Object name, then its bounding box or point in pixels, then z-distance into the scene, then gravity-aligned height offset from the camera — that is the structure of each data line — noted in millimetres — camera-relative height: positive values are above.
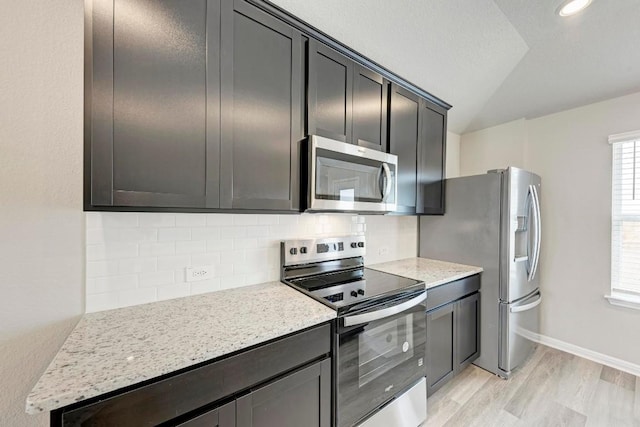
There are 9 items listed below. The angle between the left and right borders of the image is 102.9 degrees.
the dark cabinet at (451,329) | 1892 -951
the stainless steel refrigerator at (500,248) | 2178 -325
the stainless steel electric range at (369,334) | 1305 -700
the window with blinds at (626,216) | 2289 -25
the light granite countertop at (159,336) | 724 -486
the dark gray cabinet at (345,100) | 1568 +762
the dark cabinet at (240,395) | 761 -652
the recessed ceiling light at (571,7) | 1630 +1354
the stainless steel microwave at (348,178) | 1510 +225
